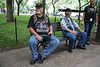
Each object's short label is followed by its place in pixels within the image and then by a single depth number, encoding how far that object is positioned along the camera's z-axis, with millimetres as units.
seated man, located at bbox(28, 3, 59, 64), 2090
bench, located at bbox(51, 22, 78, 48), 2978
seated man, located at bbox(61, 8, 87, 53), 2613
